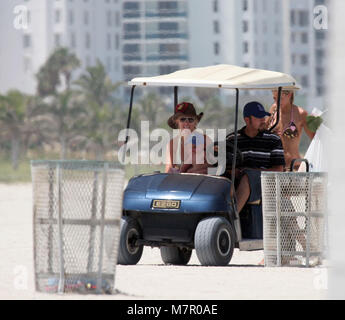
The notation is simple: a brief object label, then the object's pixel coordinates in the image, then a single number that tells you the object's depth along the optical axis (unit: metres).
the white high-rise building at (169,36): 89.50
